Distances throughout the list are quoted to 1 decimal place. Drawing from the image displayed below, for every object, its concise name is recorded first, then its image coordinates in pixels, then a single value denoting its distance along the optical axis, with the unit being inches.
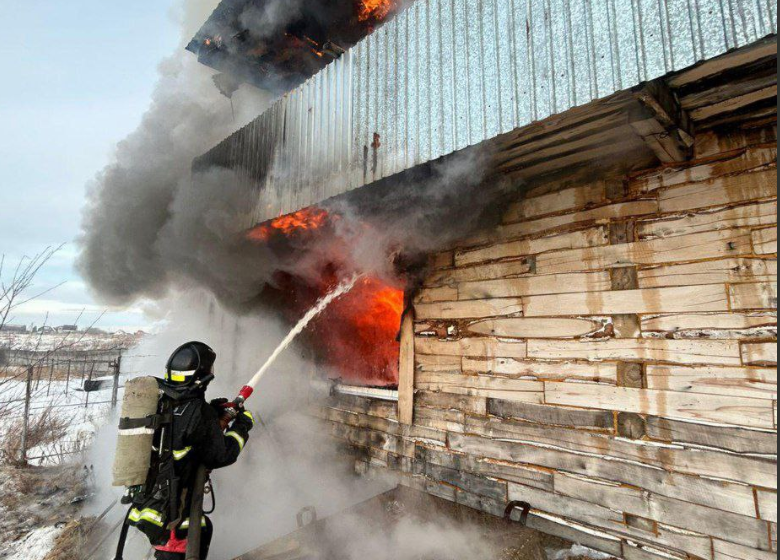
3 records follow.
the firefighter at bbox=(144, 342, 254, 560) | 138.9
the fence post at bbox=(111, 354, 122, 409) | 436.4
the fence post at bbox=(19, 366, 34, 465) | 315.6
